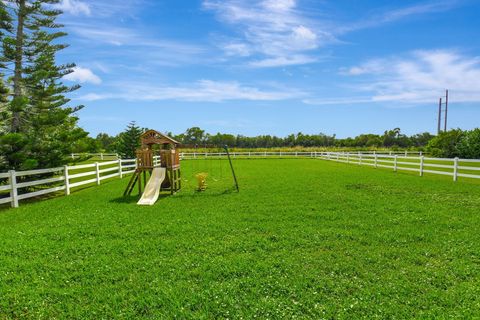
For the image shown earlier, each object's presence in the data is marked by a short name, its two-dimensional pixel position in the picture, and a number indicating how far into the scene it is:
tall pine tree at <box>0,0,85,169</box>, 12.06
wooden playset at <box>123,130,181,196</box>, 11.69
